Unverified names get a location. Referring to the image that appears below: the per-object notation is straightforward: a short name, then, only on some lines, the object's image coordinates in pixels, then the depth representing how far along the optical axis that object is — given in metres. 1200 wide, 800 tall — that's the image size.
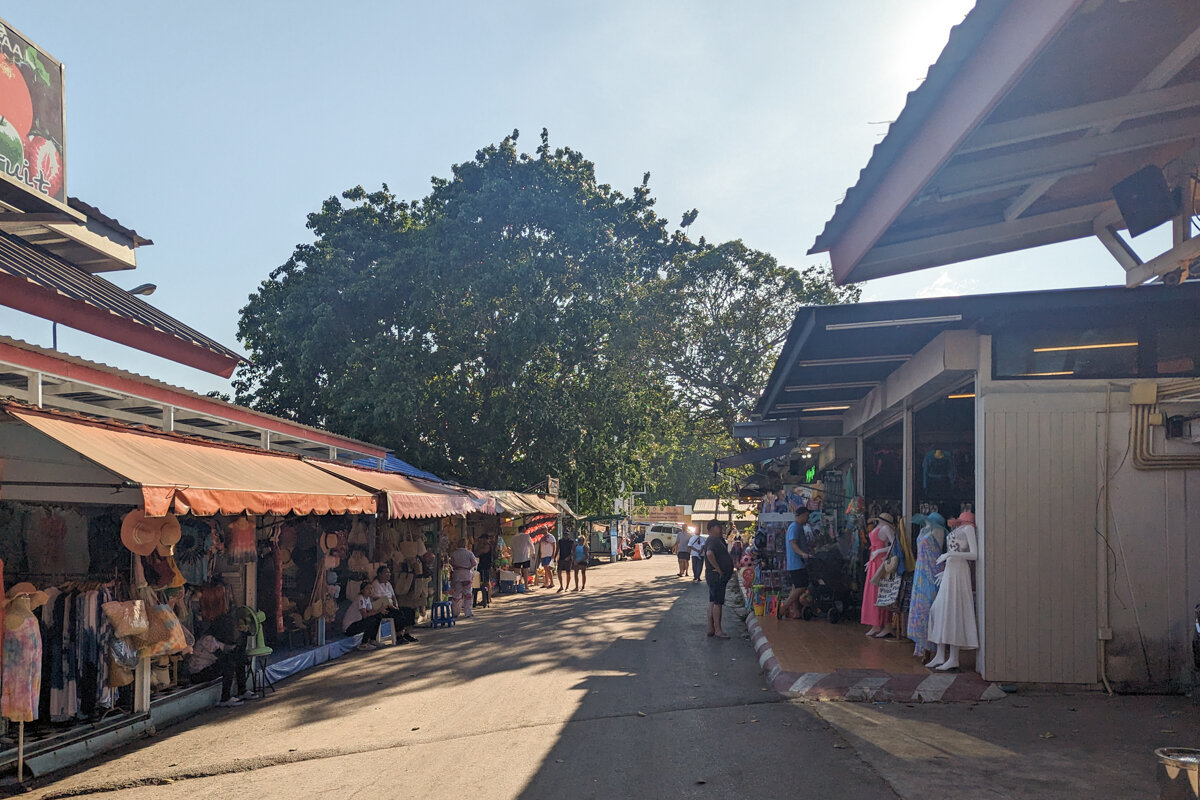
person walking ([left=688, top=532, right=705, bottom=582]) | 26.56
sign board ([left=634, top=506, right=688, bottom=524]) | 69.65
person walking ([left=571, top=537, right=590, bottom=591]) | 24.42
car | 56.75
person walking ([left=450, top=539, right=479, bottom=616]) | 17.06
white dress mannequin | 9.20
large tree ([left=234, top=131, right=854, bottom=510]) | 24.88
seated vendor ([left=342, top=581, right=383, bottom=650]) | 13.03
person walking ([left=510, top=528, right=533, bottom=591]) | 22.50
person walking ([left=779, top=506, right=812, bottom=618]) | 14.28
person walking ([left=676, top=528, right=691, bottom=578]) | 29.34
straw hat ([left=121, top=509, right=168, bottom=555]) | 7.76
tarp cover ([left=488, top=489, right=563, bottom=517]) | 20.09
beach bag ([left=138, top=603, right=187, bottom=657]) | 7.97
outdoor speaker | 5.48
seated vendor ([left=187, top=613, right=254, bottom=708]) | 9.16
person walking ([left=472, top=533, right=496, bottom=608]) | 20.30
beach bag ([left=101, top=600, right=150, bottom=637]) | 7.67
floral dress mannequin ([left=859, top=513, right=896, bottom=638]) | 12.30
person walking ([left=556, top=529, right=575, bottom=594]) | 24.19
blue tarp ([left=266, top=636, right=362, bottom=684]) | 10.52
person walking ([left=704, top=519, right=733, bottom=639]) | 13.33
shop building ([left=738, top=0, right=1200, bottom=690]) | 4.36
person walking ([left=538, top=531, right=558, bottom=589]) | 24.39
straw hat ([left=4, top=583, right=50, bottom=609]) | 6.88
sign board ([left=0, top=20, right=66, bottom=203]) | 9.23
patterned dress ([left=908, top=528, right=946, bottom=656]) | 10.30
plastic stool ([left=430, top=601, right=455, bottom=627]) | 16.09
